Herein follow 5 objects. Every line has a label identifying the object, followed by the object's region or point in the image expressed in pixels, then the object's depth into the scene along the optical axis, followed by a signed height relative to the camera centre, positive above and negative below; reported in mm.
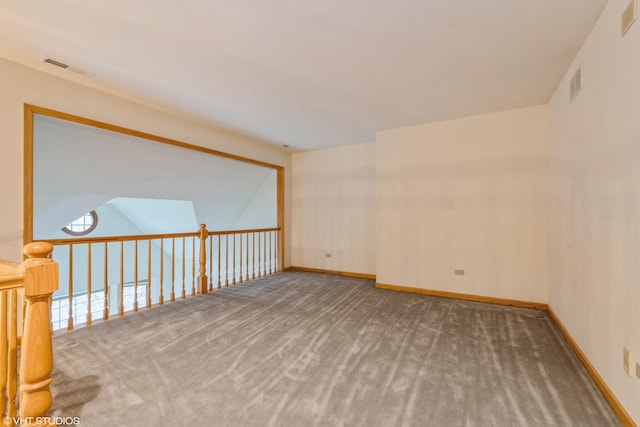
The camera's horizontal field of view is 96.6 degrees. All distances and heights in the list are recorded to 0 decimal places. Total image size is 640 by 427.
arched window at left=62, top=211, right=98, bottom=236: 6313 -262
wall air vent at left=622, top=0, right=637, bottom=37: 1494 +1078
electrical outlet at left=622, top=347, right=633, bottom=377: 1512 -786
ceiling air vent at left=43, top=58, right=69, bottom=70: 2387 +1293
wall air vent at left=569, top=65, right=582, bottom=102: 2258 +1087
